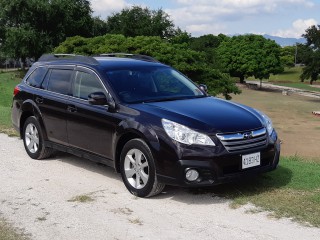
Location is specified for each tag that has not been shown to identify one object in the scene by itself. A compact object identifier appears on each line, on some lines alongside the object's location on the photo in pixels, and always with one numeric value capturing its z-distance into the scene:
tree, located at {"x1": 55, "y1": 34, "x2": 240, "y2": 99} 22.73
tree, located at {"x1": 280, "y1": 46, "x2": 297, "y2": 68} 103.81
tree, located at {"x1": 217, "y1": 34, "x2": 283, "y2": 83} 69.35
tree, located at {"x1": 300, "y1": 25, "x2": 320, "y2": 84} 57.56
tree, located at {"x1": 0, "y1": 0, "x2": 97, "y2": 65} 44.51
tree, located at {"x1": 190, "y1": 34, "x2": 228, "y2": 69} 73.44
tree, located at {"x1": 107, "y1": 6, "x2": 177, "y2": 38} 54.31
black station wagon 5.37
